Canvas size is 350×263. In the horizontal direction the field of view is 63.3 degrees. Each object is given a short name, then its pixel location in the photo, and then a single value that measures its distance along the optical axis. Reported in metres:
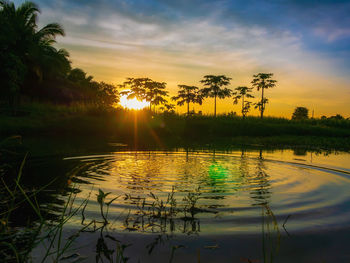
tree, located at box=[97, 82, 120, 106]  61.34
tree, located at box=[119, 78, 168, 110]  51.73
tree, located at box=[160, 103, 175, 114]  52.22
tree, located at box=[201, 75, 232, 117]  47.62
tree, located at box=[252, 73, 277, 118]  44.44
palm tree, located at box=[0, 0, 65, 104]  26.31
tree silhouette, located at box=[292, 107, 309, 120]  100.71
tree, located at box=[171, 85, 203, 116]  50.19
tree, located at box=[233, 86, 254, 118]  44.37
